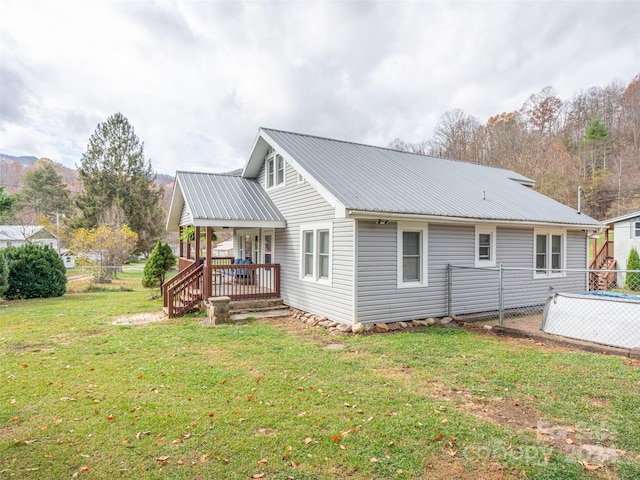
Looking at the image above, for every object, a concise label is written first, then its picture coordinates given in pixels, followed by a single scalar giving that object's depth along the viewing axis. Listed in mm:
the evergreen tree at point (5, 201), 12602
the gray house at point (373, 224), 8188
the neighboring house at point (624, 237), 17203
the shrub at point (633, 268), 15884
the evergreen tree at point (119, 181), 30516
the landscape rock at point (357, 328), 7800
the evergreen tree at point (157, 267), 15133
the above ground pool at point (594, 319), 6500
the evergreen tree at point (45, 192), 40719
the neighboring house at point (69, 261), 36141
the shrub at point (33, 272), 13539
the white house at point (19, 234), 30759
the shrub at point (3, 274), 12578
